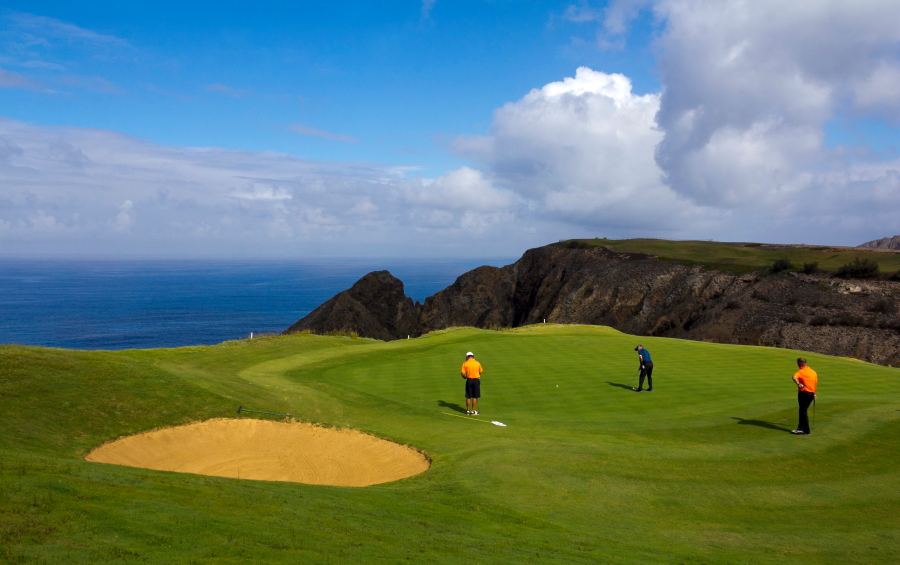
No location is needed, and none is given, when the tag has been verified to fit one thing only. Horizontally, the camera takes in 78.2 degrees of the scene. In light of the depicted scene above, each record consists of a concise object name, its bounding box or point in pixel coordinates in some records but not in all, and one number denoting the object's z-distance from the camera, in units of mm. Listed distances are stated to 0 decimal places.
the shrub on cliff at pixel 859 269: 57000
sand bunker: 11898
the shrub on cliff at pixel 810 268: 60697
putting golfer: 18748
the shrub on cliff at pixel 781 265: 63781
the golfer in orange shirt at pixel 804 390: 13930
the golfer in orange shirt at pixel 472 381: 16281
